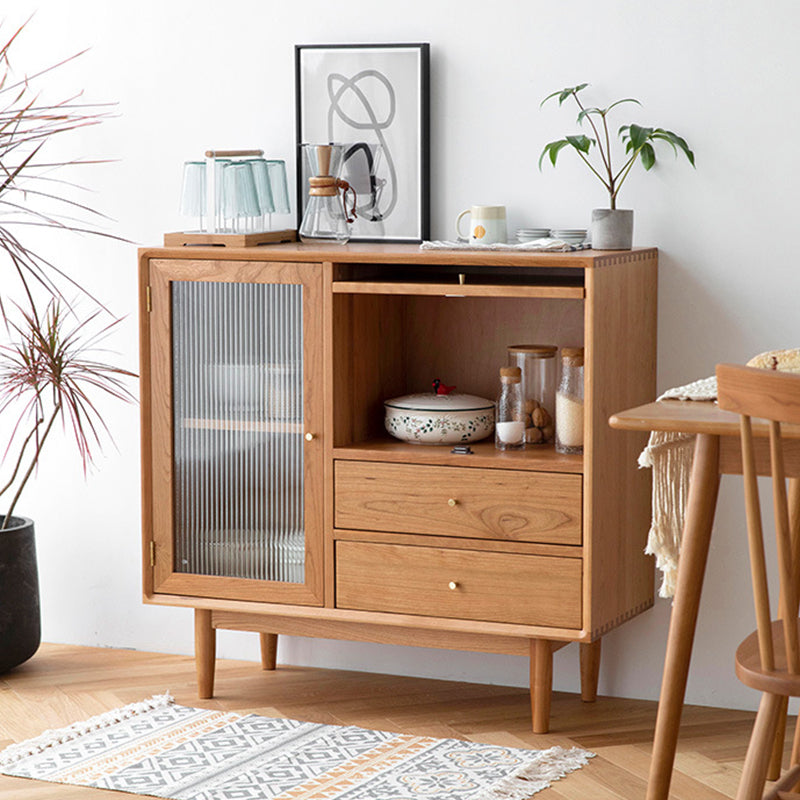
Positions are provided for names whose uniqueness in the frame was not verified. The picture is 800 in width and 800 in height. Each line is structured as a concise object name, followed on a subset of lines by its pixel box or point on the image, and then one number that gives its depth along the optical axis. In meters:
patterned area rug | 4.55
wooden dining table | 3.62
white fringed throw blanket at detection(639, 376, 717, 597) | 4.09
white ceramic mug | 5.22
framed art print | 5.50
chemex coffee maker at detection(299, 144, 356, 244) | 5.41
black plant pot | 5.69
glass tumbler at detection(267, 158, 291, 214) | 5.62
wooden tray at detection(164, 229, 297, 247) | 5.26
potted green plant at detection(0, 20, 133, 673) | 5.70
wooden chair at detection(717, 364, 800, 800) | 3.13
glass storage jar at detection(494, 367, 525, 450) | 5.08
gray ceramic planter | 5.01
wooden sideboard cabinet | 4.86
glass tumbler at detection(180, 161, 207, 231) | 5.54
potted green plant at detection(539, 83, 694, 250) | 5.01
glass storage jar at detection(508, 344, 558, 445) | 5.21
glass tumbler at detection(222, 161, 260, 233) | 5.45
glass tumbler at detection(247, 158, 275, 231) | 5.50
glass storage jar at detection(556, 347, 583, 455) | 4.99
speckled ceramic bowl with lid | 5.17
